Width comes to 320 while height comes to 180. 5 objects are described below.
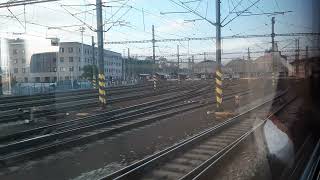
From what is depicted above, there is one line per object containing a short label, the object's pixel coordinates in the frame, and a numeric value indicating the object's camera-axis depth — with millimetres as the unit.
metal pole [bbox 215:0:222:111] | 13127
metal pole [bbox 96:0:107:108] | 15380
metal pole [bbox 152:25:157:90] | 32825
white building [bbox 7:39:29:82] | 47837
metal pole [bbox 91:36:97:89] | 29605
